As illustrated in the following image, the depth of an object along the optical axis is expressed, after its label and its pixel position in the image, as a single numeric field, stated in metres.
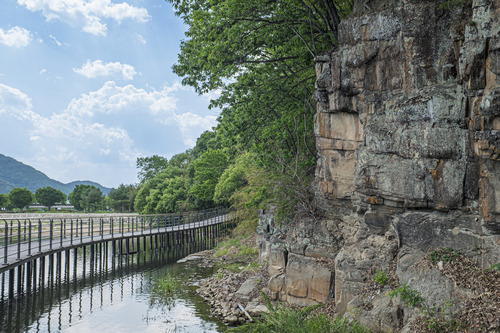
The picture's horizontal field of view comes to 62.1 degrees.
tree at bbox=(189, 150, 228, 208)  41.24
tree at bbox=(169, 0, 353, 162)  13.07
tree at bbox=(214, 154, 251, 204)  33.16
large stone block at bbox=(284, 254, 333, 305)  11.74
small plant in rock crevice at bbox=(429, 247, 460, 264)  8.80
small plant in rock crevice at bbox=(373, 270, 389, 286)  9.78
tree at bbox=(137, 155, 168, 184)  71.50
